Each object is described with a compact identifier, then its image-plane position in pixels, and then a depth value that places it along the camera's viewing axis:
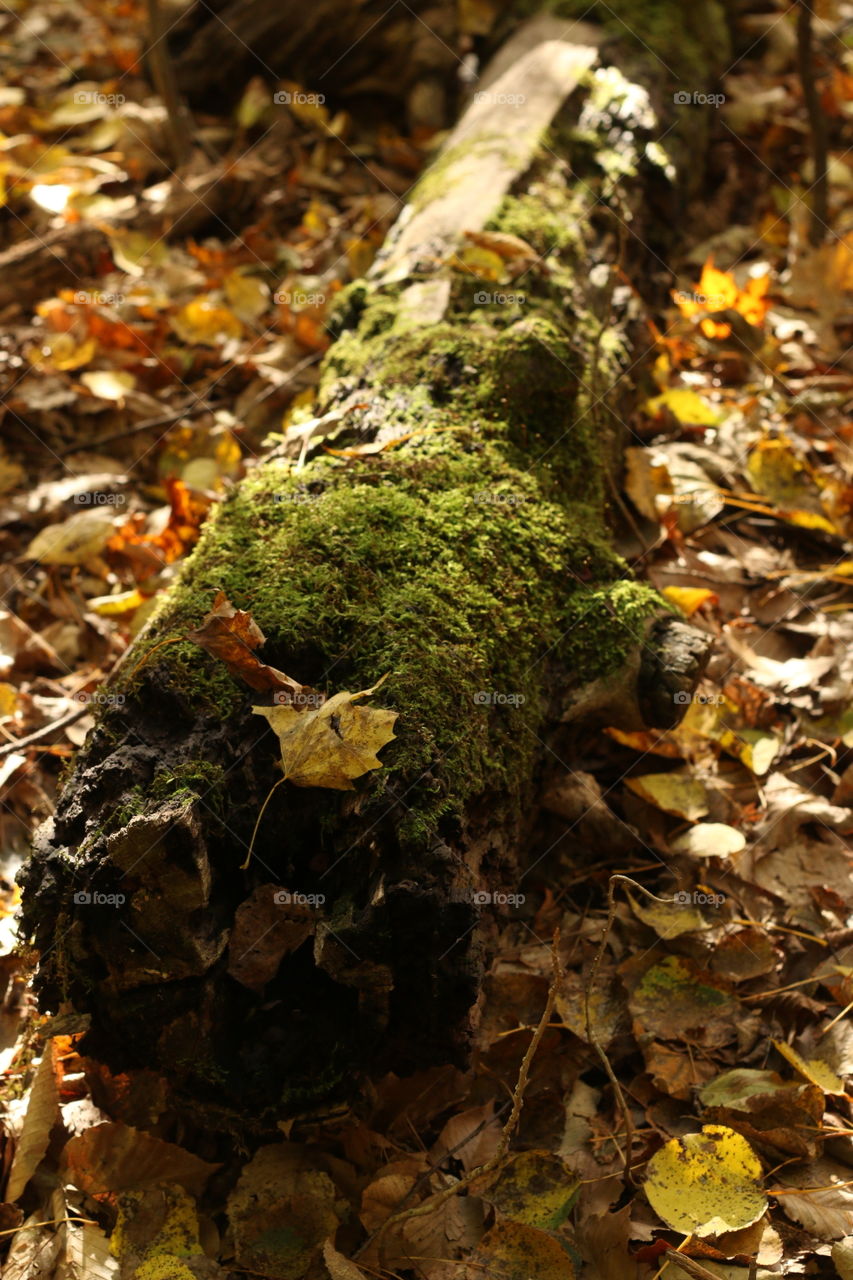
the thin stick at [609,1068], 1.70
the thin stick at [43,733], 2.55
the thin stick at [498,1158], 1.70
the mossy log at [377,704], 1.71
